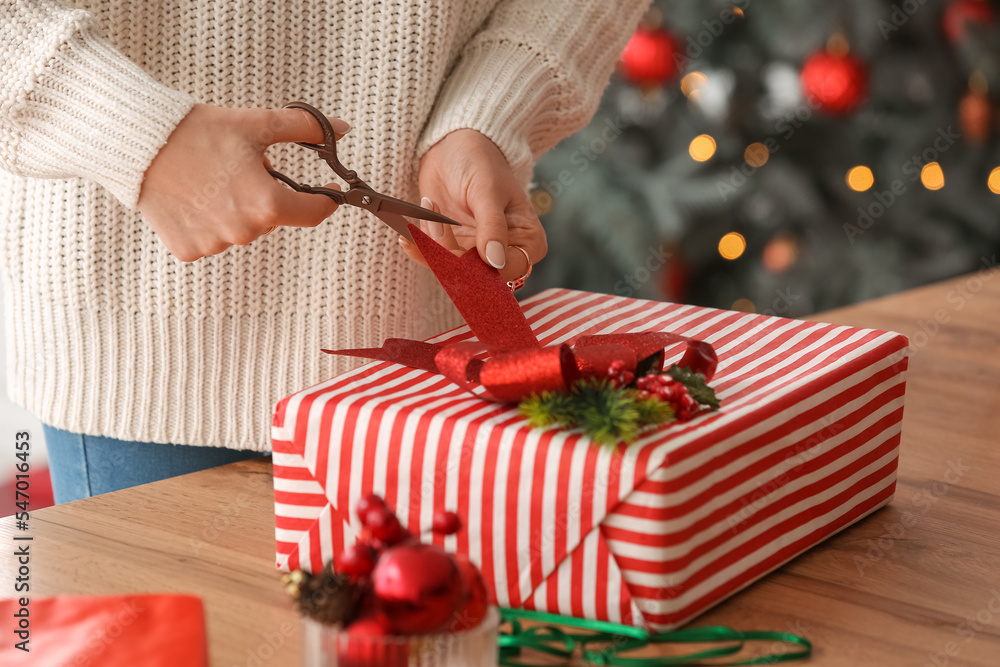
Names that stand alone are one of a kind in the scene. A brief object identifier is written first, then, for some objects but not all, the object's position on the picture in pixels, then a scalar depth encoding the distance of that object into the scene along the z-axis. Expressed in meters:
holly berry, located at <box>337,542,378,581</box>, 1.30
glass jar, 1.28
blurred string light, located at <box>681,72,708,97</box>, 4.38
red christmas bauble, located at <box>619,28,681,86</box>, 4.22
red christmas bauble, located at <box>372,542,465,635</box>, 1.28
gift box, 1.43
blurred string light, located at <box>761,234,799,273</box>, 4.75
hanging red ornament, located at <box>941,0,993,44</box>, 4.35
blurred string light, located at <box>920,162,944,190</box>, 4.65
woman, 1.73
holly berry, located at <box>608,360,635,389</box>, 1.49
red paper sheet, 1.37
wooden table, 1.45
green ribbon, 1.42
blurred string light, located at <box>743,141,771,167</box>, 4.53
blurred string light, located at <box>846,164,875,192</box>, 4.54
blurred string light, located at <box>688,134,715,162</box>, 4.42
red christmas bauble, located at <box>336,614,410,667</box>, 1.28
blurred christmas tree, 4.27
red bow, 1.47
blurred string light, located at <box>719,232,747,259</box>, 4.72
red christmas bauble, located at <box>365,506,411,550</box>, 1.31
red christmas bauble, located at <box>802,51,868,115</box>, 4.26
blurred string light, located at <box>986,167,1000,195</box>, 4.74
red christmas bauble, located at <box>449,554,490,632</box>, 1.30
